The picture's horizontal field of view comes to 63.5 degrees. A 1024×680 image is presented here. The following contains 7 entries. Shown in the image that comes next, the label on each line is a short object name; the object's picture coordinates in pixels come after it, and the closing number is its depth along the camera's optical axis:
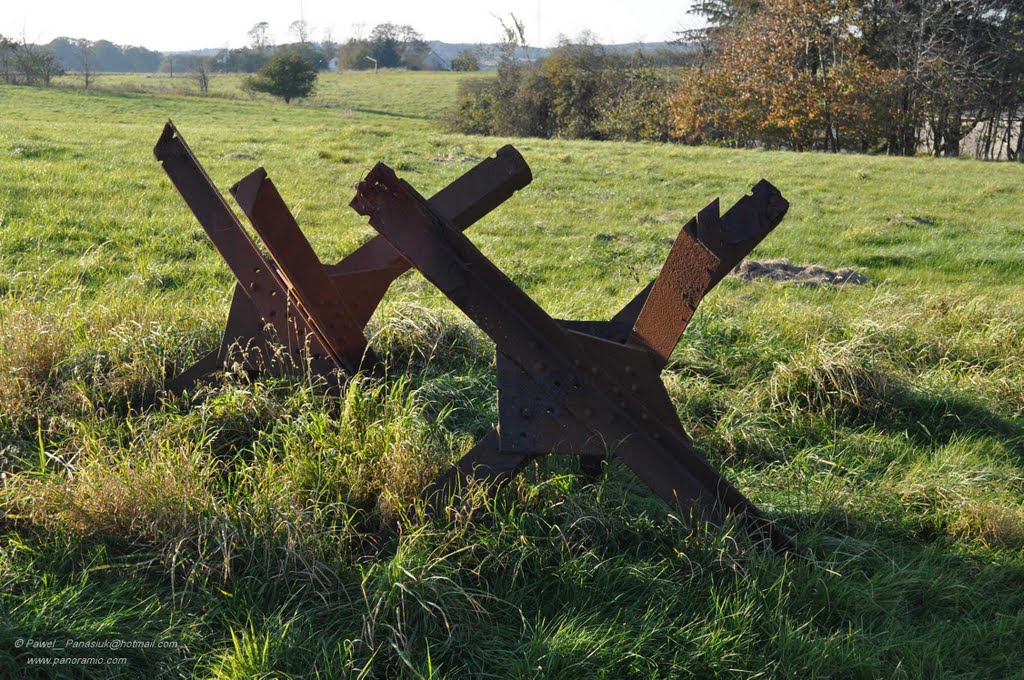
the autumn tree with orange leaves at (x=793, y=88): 28.78
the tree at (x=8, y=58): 44.56
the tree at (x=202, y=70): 55.53
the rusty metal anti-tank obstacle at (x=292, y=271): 3.40
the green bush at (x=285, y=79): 54.28
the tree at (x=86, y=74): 44.78
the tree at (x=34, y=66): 44.81
